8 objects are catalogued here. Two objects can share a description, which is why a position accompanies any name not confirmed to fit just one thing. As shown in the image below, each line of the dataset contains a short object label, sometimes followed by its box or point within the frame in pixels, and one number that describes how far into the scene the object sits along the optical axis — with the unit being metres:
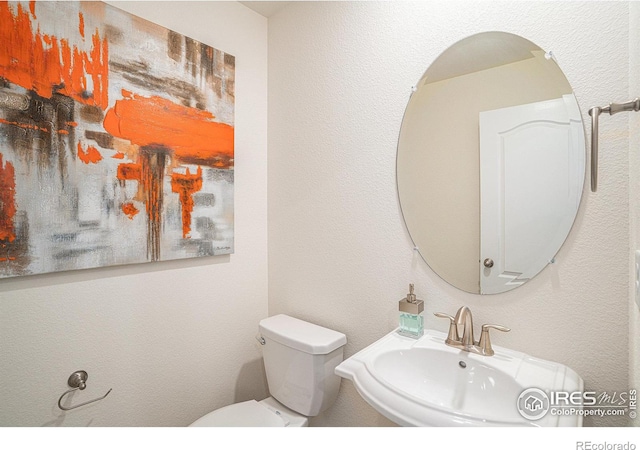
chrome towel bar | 0.70
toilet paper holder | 1.10
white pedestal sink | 0.73
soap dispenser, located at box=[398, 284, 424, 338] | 1.12
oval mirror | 0.94
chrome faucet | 0.99
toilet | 1.28
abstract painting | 1.00
